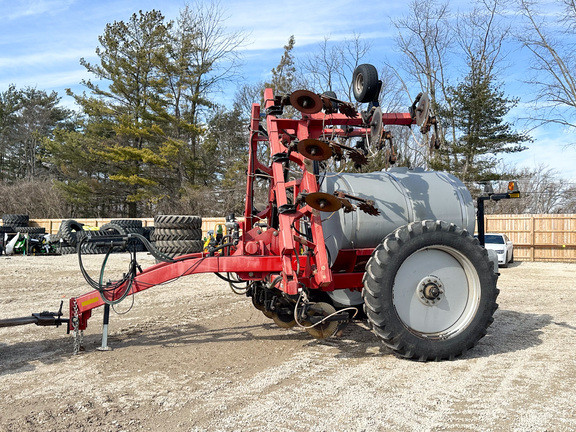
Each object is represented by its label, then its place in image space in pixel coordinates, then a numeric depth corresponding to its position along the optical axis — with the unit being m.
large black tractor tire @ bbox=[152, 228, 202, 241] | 14.88
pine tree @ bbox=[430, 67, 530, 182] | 26.45
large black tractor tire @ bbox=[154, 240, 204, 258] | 14.77
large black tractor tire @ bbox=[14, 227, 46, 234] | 21.62
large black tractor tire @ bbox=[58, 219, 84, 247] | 19.70
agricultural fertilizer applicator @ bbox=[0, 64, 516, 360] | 4.56
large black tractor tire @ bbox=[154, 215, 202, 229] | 14.87
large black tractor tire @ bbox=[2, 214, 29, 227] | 25.62
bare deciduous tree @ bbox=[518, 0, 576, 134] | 25.59
